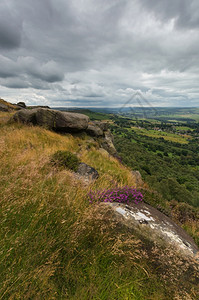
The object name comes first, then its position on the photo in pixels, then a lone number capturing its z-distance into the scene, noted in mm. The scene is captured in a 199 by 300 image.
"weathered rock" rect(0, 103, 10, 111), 27461
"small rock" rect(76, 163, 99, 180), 6691
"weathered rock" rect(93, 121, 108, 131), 25000
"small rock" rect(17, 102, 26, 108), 42588
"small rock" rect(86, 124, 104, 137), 19266
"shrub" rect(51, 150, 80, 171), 6832
